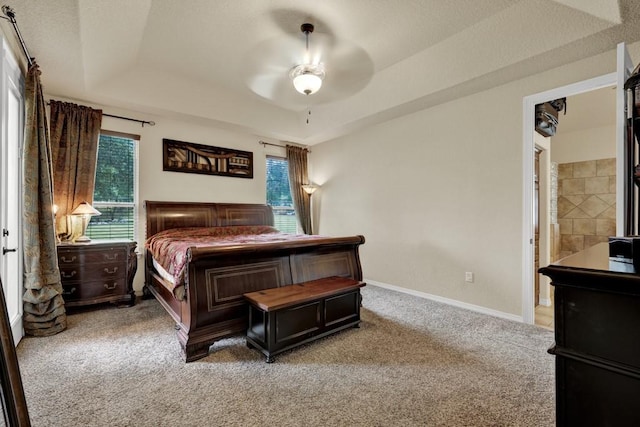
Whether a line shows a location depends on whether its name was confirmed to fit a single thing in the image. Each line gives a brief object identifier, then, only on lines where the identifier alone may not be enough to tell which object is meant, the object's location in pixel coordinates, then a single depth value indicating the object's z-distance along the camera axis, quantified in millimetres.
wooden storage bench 2209
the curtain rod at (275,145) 5314
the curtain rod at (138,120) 3889
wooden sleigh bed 2223
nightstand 3164
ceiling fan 3020
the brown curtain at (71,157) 3402
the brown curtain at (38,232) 2588
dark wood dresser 794
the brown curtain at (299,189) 5625
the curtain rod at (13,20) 2033
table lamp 3339
